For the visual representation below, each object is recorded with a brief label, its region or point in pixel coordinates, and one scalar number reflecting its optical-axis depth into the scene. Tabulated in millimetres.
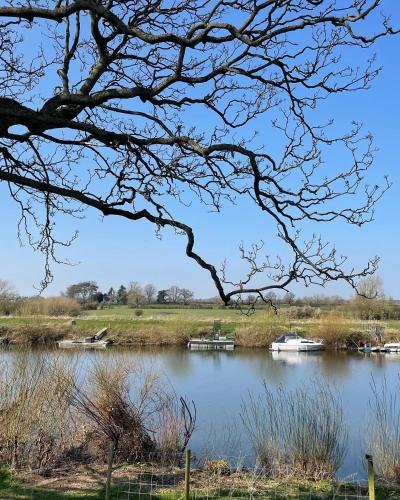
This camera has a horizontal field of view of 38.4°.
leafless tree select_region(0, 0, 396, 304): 4316
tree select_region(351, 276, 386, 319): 42812
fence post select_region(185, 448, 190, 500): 5047
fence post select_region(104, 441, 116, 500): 5125
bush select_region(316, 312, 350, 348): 38438
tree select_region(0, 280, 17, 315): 40566
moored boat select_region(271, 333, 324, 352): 37241
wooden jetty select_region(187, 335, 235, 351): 38338
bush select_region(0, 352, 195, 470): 7762
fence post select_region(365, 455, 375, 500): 4543
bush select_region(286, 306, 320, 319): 45212
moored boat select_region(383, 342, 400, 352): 37625
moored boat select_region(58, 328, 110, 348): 35500
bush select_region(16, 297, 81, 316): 49281
